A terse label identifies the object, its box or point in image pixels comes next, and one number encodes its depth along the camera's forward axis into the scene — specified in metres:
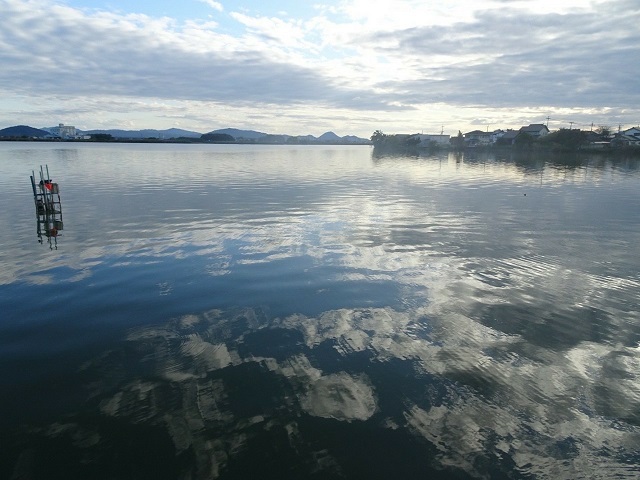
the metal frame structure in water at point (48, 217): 21.84
